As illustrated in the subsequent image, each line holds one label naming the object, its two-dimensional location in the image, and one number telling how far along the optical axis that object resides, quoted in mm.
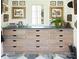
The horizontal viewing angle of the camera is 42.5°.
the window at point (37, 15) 3593
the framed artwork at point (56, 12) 3612
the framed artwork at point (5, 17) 3257
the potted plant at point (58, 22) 3530
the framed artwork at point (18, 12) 3599
